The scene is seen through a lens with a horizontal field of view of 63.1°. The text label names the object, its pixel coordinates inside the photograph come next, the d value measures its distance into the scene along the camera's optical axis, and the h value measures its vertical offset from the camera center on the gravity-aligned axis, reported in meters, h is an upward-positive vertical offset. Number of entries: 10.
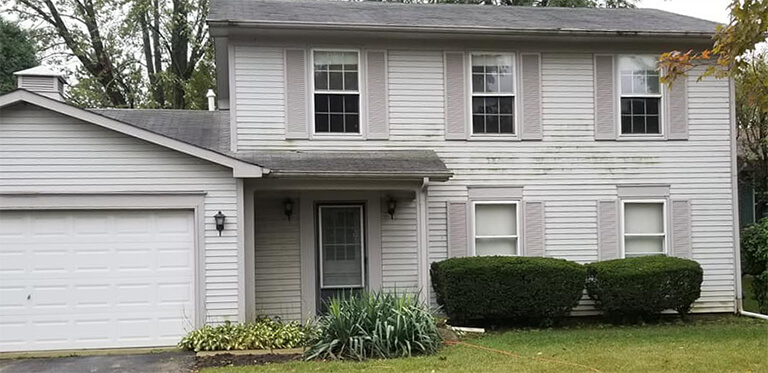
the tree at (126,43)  23.11 +5.64
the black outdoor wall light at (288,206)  10.30 -0.33
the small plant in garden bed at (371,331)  7.60 -1.82
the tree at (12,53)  20.11 +4.54
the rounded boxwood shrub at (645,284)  9.87 -1.64
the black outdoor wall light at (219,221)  8.65 -0.47
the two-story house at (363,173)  8.48 +0.18
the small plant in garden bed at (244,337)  8.08 -1.97
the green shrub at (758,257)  11.12 -1.41
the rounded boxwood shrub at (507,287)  9.57 -1.60
